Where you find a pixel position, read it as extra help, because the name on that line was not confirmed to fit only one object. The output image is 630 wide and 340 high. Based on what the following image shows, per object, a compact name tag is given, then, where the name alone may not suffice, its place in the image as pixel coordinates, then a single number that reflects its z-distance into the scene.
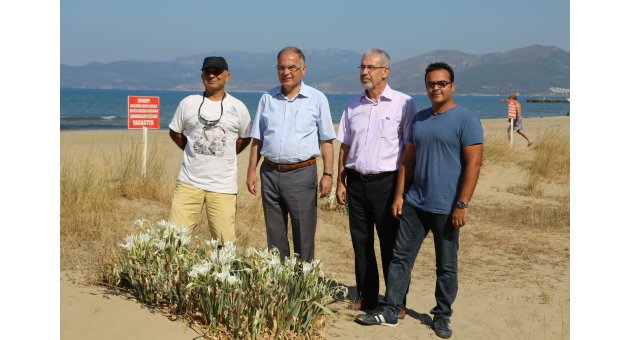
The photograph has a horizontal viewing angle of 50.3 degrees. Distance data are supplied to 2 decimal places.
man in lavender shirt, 4.97
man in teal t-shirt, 4.57
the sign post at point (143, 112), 10.80
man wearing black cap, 5.13
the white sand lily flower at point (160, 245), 4.68
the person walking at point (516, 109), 18.88
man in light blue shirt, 5.05
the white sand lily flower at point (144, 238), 4.82
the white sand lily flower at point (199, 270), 4.21
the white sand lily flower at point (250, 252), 4.47
